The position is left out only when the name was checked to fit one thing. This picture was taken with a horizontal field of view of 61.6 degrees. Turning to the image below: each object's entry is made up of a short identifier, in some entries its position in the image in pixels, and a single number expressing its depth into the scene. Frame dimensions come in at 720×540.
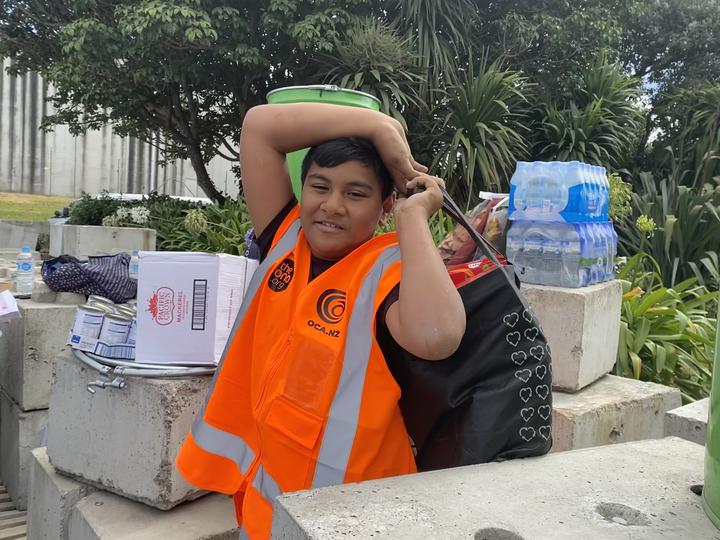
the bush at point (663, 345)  3.76
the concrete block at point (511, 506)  1.08
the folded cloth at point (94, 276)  2.99
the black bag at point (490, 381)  1.34
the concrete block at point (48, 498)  2.31
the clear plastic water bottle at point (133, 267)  2.92
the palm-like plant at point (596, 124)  8.54
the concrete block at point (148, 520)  2.06
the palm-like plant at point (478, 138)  7.50
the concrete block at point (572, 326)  2.93
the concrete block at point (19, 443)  3.52
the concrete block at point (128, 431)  2.12
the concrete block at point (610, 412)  2.73
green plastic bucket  2.46
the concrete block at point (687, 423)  2.14
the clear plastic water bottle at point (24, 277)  3.92
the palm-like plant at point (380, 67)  7.97
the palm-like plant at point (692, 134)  8.56
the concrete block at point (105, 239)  7.45
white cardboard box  2.06
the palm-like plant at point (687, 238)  6.08
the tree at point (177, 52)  8.09
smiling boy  1.36
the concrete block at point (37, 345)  3.41
